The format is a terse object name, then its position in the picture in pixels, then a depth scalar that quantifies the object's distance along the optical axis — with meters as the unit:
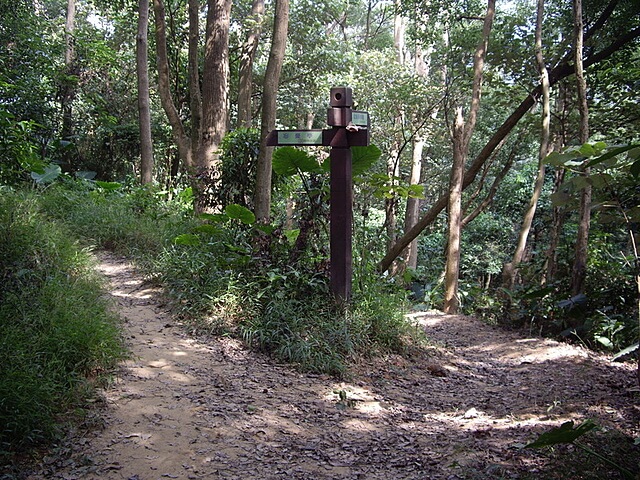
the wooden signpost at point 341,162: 5.73
